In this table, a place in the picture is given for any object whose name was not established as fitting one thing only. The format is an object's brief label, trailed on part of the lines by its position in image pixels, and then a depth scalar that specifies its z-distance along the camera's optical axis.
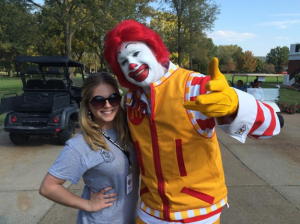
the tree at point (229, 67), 71.69
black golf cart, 5.23
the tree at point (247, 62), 66.38
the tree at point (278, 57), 79.56
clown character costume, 1.07
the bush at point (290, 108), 9.57
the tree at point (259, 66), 75.11
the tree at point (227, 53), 79.19
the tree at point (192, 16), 20.31
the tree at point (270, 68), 77.64
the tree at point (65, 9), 12.12
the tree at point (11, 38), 24.37
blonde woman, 1.25
